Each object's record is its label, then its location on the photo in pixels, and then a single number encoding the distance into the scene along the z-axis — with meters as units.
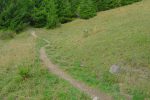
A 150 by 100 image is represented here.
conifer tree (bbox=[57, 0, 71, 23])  43.54
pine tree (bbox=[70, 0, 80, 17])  44.79
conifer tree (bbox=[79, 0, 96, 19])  42.44
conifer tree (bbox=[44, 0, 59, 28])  40.50
